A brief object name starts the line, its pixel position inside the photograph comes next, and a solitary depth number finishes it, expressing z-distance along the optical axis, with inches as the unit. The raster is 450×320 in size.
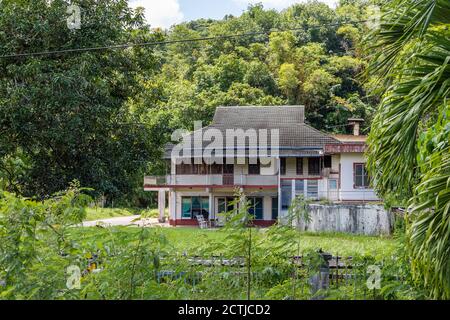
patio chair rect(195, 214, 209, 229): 1051.2
